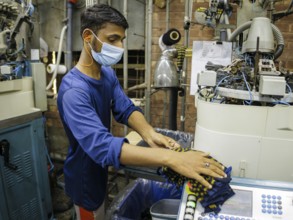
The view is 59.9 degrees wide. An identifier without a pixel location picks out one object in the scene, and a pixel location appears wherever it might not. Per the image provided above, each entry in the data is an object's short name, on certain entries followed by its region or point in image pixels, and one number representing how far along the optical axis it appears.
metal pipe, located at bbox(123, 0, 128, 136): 2.44
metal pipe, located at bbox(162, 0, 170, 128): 2.21
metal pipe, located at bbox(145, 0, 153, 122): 2.29
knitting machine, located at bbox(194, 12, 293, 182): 0.91
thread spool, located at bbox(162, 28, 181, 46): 1.64
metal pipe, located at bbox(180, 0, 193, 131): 1.74
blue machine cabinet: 1.69
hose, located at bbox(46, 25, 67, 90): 2.50
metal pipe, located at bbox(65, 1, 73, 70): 2.52
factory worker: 0.89
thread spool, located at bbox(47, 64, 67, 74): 2.54
